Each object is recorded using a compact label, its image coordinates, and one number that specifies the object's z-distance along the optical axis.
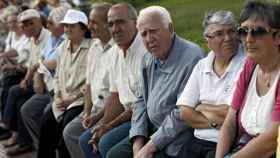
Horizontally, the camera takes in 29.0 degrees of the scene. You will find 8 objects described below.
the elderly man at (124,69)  4.82
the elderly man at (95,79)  5.25
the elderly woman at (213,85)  3.73
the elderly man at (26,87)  7.11
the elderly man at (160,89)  4.05
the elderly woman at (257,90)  3.15
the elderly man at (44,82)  6.55
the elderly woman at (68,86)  5.79
